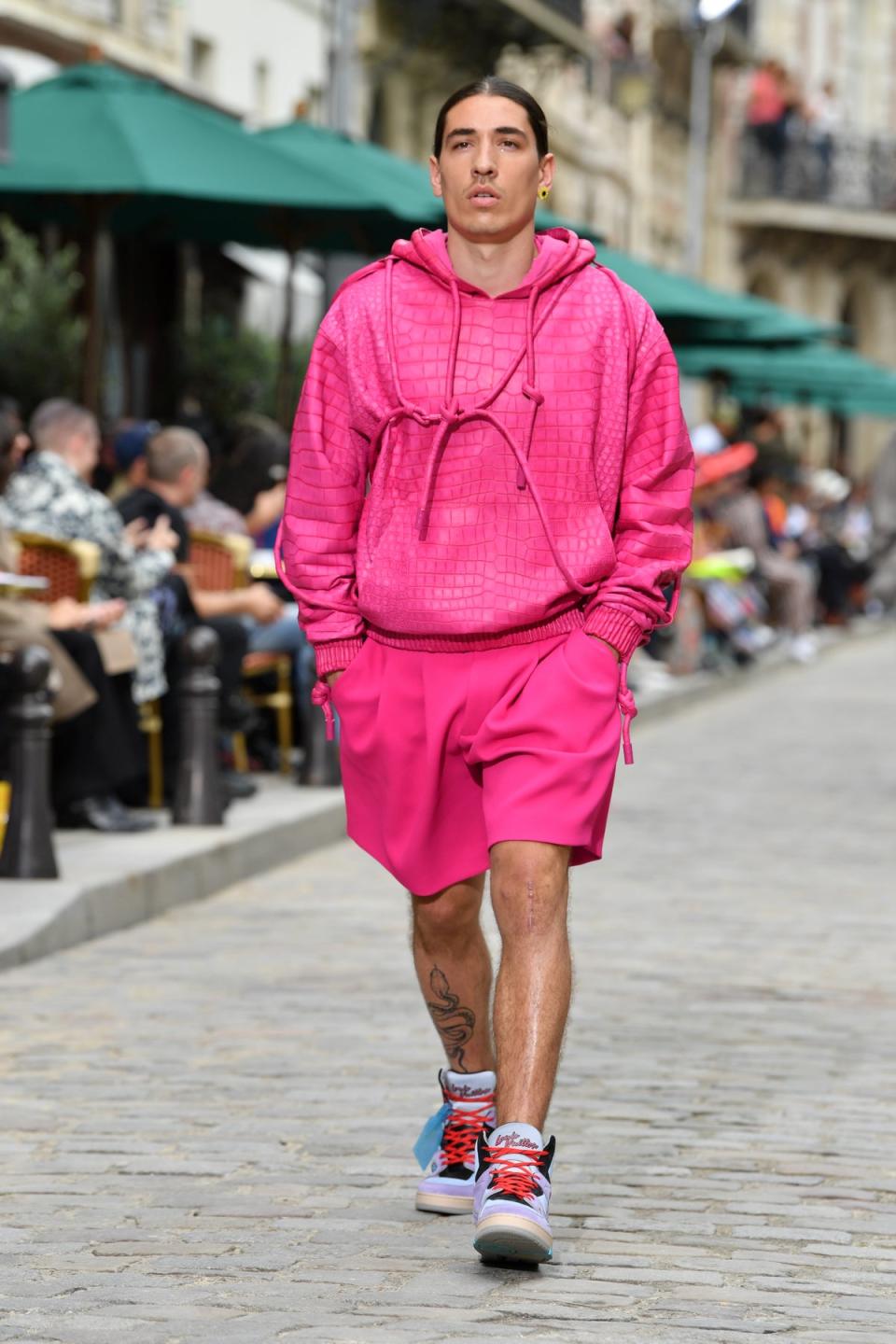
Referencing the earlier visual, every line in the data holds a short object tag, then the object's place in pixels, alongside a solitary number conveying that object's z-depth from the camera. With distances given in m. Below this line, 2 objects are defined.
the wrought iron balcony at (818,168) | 57.38
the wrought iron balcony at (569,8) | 37.06
